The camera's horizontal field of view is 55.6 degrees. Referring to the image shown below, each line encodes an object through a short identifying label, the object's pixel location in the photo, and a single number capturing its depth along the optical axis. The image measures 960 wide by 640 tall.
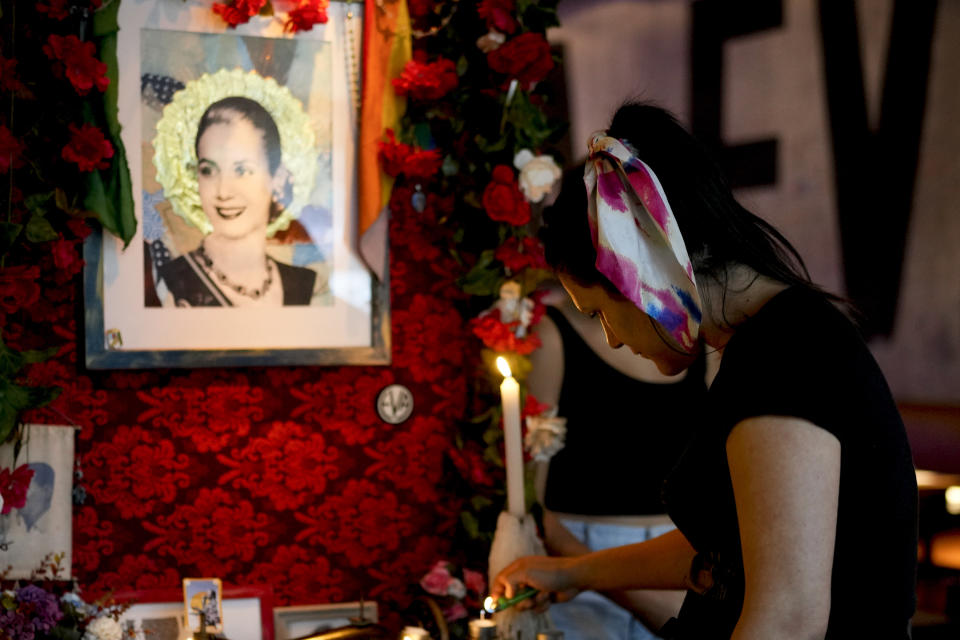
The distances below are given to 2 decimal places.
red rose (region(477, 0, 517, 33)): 2.03
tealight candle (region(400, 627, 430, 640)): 1.67
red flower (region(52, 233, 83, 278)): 1.84
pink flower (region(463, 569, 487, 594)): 2.04
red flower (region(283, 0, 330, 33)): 1.97
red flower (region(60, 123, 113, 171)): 1.82
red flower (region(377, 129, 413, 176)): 2.02
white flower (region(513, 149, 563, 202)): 2.02
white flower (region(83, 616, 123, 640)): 1.72
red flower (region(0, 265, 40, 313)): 1.82
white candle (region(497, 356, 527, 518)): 1.71
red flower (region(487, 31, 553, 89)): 2.00
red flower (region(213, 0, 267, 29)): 1.94
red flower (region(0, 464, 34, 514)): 1.79
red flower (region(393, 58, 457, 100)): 2.01
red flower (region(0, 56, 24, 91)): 1.79
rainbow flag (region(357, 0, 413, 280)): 2.04
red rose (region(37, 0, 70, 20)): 1.84
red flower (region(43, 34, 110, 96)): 1.80
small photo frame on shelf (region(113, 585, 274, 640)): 1.87
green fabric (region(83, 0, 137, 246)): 1.86
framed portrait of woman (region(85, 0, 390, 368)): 1.92
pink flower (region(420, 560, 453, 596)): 2.02
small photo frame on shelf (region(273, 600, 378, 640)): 2.00
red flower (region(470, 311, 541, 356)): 2.04
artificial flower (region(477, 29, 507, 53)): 2.05
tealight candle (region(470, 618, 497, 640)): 1.62
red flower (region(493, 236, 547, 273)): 2.06
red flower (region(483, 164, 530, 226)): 2.02
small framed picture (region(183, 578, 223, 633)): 1.81
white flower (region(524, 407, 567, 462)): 2.03
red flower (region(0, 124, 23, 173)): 1.77
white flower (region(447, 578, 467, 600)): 2.03
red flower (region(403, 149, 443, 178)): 2.01
